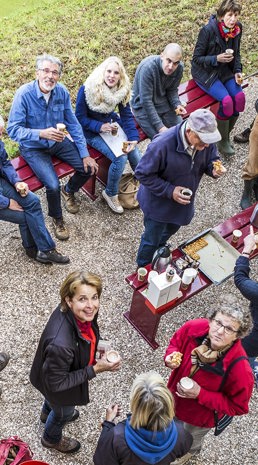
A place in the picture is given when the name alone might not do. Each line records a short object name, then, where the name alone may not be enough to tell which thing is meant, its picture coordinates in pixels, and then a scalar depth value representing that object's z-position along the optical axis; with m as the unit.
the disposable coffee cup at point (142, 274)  4.67
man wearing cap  4.15
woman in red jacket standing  3.25
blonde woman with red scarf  3.19
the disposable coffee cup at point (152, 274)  4.53
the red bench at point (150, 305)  4.65
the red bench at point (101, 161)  5.48
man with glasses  5.08
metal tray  4.93
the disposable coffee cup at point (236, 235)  5.14
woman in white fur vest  5.41
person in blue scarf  2.66
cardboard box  4.35
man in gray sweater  5.63
